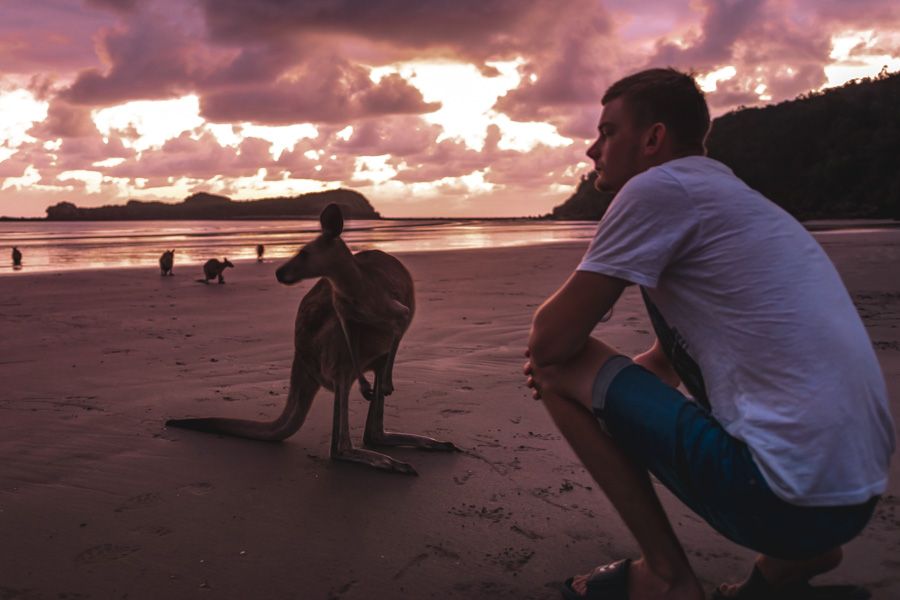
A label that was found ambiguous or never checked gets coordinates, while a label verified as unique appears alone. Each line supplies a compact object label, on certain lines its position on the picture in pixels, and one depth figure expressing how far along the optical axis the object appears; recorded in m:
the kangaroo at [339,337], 3.42
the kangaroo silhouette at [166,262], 12.75
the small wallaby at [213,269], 11.31
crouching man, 1.60
